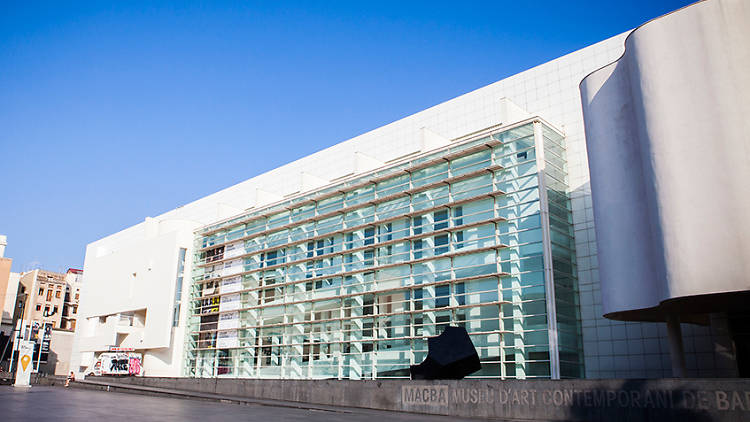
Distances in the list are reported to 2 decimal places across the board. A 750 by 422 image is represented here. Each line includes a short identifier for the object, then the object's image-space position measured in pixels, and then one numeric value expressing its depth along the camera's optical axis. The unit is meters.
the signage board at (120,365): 51.62
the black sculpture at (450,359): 22.75
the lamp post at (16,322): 92.12
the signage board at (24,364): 37.75
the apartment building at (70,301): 107.56
